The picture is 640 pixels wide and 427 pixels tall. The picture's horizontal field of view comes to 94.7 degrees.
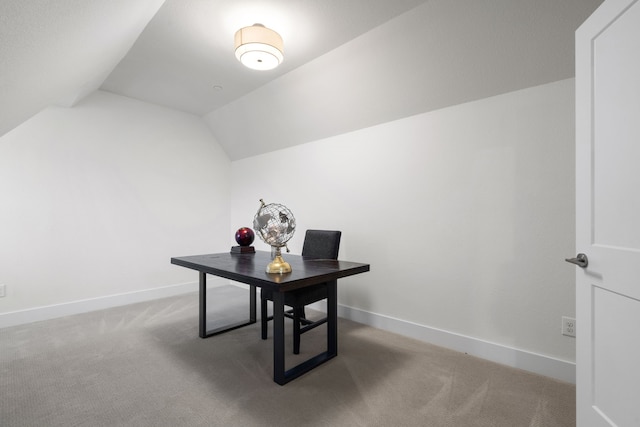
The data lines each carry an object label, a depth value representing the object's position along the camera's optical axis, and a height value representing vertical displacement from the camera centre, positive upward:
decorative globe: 2.04 -0.08
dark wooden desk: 1.77 -0.40
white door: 1.04 +0.00
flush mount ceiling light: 2.05 +1.19
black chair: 2.19 -0.60
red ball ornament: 2.81 -0.23
